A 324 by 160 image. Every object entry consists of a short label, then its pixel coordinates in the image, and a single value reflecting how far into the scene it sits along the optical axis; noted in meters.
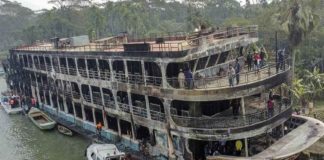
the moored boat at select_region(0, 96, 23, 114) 52.31
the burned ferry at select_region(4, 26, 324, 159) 24.66
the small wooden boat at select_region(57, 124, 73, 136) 39.95
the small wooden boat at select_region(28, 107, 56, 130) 42.38
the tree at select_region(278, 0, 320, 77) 37.94
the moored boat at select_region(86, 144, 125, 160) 28.89
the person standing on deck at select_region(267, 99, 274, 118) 25.42
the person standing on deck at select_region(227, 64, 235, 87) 24.16
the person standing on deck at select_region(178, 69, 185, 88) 25.54
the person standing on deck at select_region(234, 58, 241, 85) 24.64
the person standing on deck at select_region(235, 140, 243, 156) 25.56
